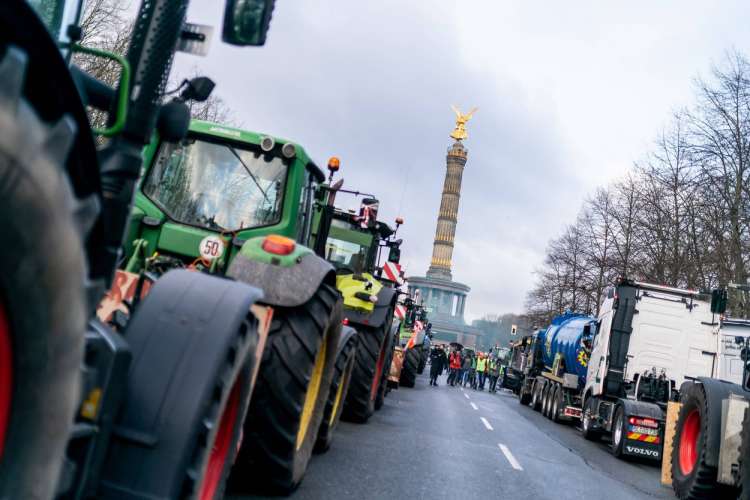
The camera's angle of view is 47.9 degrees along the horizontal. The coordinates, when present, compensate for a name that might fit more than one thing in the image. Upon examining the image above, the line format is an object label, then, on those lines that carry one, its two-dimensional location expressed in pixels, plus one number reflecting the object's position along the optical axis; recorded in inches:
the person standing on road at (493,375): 1577.0
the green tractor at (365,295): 427.2
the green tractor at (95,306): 68.1
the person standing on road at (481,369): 1525.6
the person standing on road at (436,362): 1336.1
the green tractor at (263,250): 197.6
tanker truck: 832.9
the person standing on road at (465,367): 1570.1
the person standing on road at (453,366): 1481.8
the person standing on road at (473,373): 1583.4
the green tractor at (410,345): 997.9
